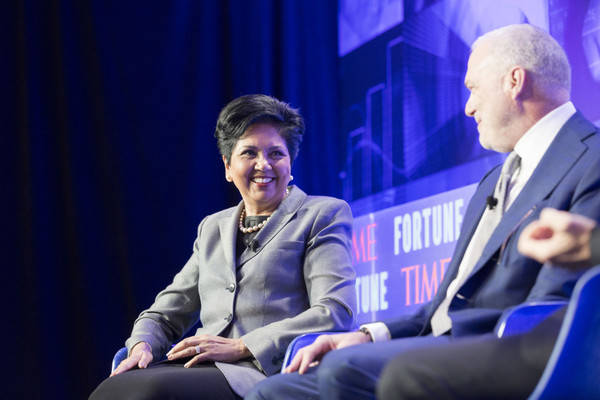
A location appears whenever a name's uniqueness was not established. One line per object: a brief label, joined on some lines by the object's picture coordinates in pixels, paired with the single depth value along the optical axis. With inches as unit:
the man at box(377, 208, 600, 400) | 125.1
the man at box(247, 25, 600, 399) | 132.6
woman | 148.9
